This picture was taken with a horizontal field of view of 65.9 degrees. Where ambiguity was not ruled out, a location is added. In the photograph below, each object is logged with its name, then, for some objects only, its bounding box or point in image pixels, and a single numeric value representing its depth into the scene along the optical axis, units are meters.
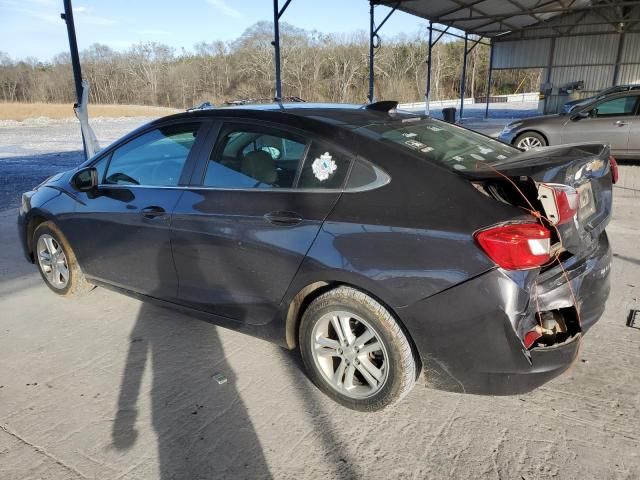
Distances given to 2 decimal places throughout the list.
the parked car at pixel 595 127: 9.63
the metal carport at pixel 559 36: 17.83
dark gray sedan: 2.15
